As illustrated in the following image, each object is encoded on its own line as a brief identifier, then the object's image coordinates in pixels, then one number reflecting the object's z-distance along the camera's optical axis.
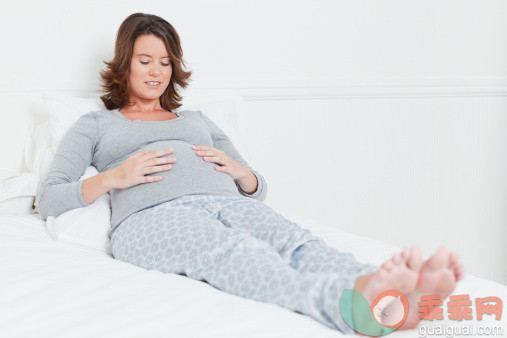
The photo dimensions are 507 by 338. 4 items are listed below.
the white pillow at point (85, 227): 1.24
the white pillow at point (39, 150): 1.54
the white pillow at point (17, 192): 1.45
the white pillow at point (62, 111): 1.53
